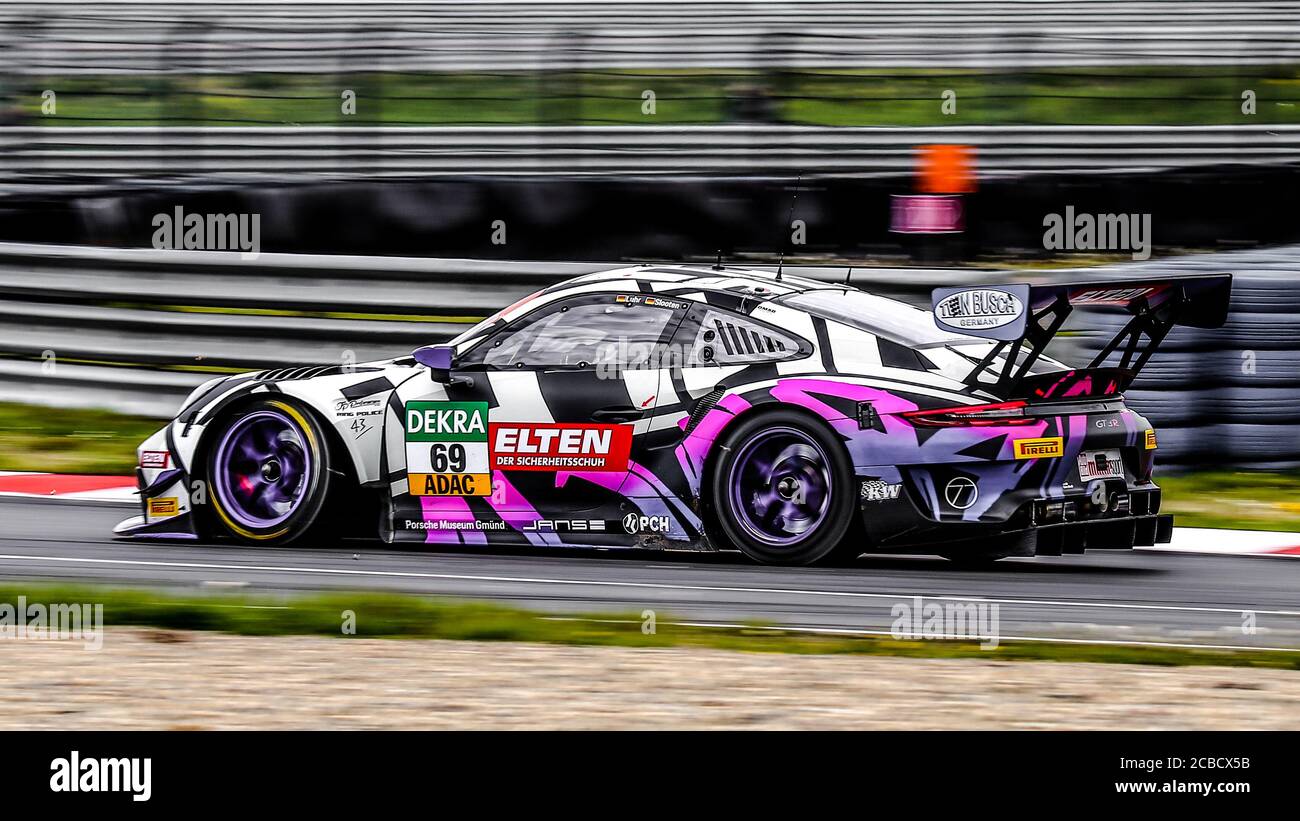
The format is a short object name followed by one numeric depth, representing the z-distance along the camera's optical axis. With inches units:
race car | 296.5
